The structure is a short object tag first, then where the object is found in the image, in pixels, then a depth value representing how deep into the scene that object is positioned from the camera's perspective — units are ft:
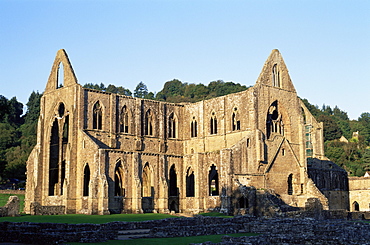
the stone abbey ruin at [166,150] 162.91
